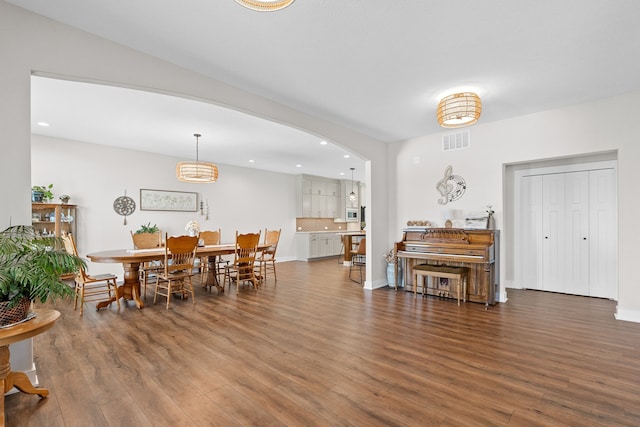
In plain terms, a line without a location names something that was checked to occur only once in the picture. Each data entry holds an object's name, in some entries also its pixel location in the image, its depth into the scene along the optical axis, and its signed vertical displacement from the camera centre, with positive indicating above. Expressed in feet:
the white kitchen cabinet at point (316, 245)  31.09 -3.16
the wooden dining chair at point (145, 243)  15.98 -1.56
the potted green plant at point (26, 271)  5.71 -1.06
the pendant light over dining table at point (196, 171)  16.85 +2.49
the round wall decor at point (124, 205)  20.81 +0.74
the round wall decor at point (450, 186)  16.30 +1.53
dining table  13.26 -2.00
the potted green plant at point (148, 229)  20.94 -0.89
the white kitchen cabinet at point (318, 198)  31.78 +1.94
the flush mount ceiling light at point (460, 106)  11.00 +3.95
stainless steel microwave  36.88 +0.01
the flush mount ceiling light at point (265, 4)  5.57 +3.90
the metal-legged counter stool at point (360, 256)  20.43 -2.86
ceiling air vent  16.12 +4.01
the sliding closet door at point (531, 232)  16.71 -1.00
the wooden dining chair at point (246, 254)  17.20 -2.27
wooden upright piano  14.05 -1.86
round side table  5.60 -2.29
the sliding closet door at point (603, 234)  14.58 -0.97
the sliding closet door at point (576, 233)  15.35 -0.97
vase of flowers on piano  15.02 -0.28
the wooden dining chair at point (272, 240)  19.79 -1.63
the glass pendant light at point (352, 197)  33.96 +2.04
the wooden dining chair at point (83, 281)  12.77 -2.84
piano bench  14.01 -2.76
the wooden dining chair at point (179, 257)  14.14 -2.03
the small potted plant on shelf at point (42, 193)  17.26 +1.35
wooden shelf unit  17.69 -0.08
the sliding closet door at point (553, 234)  16.02 -1.06
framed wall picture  22.08 +1.18
